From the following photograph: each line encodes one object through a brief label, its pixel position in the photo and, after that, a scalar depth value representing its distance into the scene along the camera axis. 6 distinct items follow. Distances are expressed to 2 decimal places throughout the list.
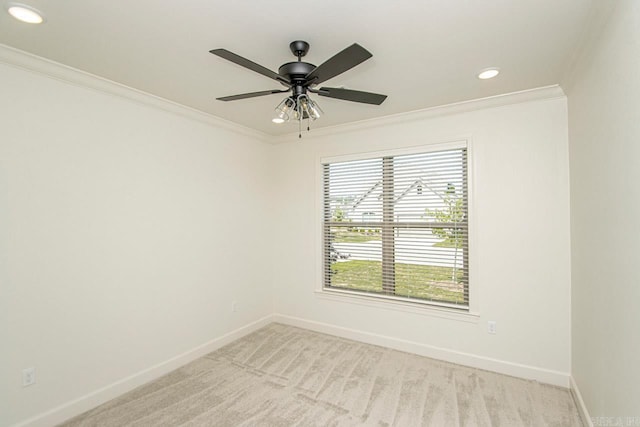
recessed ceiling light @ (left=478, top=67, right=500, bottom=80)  2.28
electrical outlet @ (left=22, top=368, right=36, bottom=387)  2.04
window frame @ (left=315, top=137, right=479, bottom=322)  3.00
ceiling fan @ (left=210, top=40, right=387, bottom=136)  1.50
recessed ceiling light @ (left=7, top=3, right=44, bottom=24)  1.57
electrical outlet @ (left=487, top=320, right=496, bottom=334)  2.87
